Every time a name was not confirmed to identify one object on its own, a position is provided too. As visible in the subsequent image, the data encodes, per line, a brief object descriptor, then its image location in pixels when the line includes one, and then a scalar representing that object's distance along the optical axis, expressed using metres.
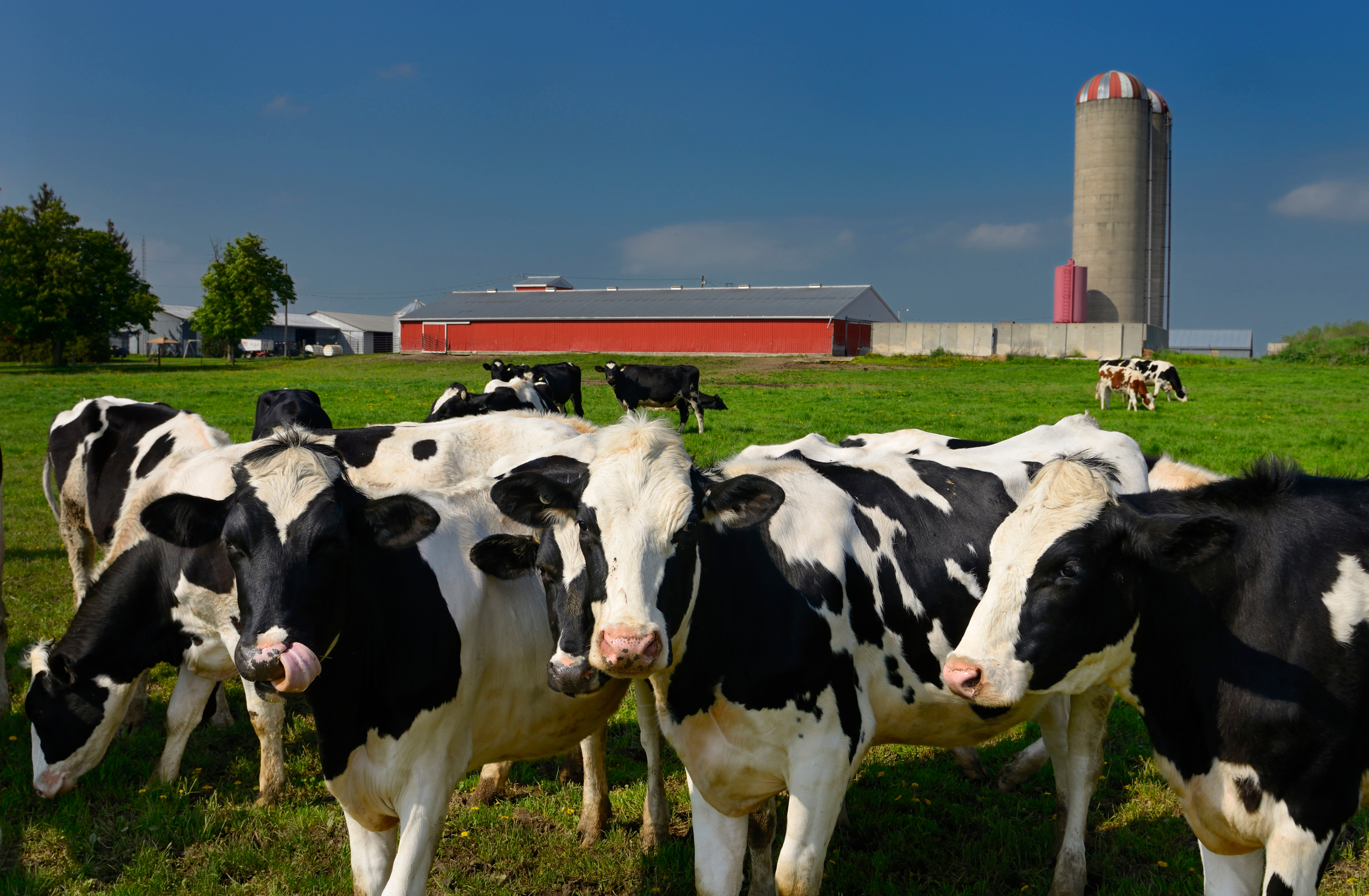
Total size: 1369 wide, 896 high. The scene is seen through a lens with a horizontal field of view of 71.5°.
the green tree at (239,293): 62.91
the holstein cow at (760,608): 3.44
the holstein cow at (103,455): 7.78
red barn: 59.09
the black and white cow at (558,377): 22.70
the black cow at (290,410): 10.72
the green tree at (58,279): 50.59
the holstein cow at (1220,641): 3.17
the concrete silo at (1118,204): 60.00
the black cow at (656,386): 25.92
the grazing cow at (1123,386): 26.20
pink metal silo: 59.66
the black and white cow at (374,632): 3.43
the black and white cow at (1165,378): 27.75
